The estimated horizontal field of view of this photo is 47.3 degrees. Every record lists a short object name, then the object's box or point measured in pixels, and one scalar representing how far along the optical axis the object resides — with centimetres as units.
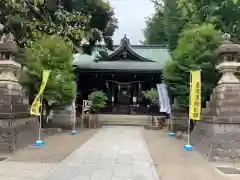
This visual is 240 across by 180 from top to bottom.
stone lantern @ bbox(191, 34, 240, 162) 828
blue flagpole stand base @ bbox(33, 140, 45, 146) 1039
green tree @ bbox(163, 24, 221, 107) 1165
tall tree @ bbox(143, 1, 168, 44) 3445
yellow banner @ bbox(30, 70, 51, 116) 1045
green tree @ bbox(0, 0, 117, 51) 1477
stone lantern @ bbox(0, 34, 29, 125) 886
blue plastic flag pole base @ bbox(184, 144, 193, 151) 986
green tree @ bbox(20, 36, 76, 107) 1336
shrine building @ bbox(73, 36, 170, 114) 2548
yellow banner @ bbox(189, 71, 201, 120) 961
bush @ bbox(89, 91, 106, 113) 2017
